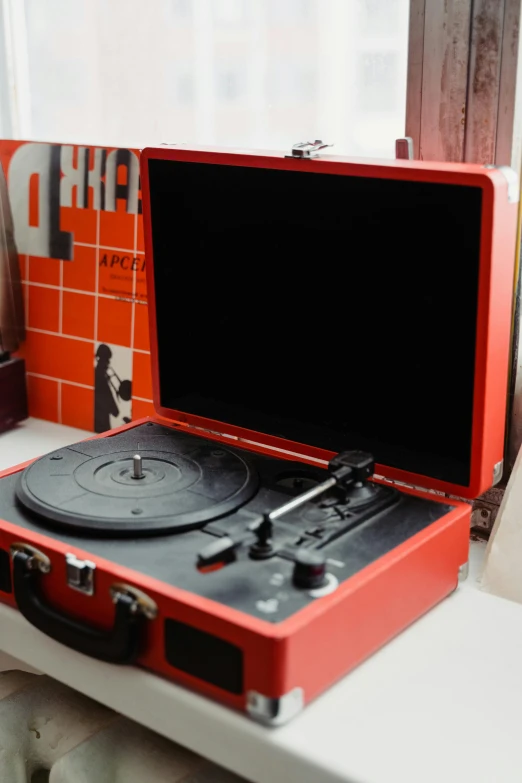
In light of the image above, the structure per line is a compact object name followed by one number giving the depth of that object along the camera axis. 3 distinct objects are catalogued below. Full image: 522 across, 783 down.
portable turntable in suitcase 0.90
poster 1.55
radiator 1.08
